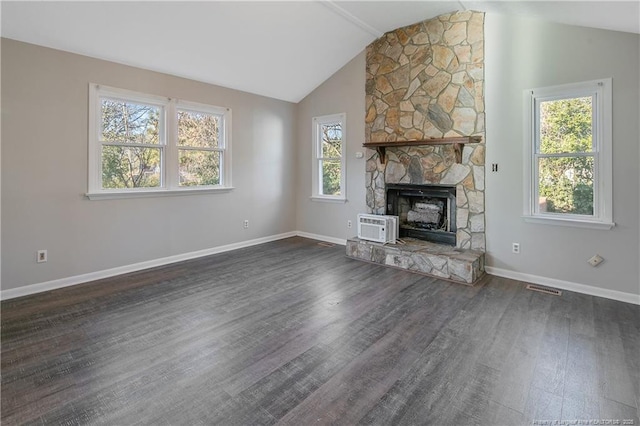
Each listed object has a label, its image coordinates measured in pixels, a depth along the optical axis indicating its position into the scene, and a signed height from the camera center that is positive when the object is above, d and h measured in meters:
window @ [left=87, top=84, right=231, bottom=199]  3.98 +0.94
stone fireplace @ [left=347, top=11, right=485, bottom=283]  4.26 +1.16
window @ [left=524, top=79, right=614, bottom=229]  3.42 +0.66
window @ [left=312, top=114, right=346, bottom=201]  5.86 +1.03
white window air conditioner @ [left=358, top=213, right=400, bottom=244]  4.82 -0.20
